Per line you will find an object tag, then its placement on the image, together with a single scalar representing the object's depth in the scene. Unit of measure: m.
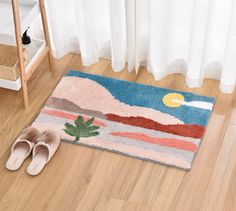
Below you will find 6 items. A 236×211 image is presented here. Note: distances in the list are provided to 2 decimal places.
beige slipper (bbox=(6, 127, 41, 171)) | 2.51
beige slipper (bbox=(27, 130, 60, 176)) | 2.48
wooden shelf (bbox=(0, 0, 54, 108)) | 2.54
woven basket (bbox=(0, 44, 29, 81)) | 2.66
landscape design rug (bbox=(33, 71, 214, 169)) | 2.55
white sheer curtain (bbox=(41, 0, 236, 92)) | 2.63
